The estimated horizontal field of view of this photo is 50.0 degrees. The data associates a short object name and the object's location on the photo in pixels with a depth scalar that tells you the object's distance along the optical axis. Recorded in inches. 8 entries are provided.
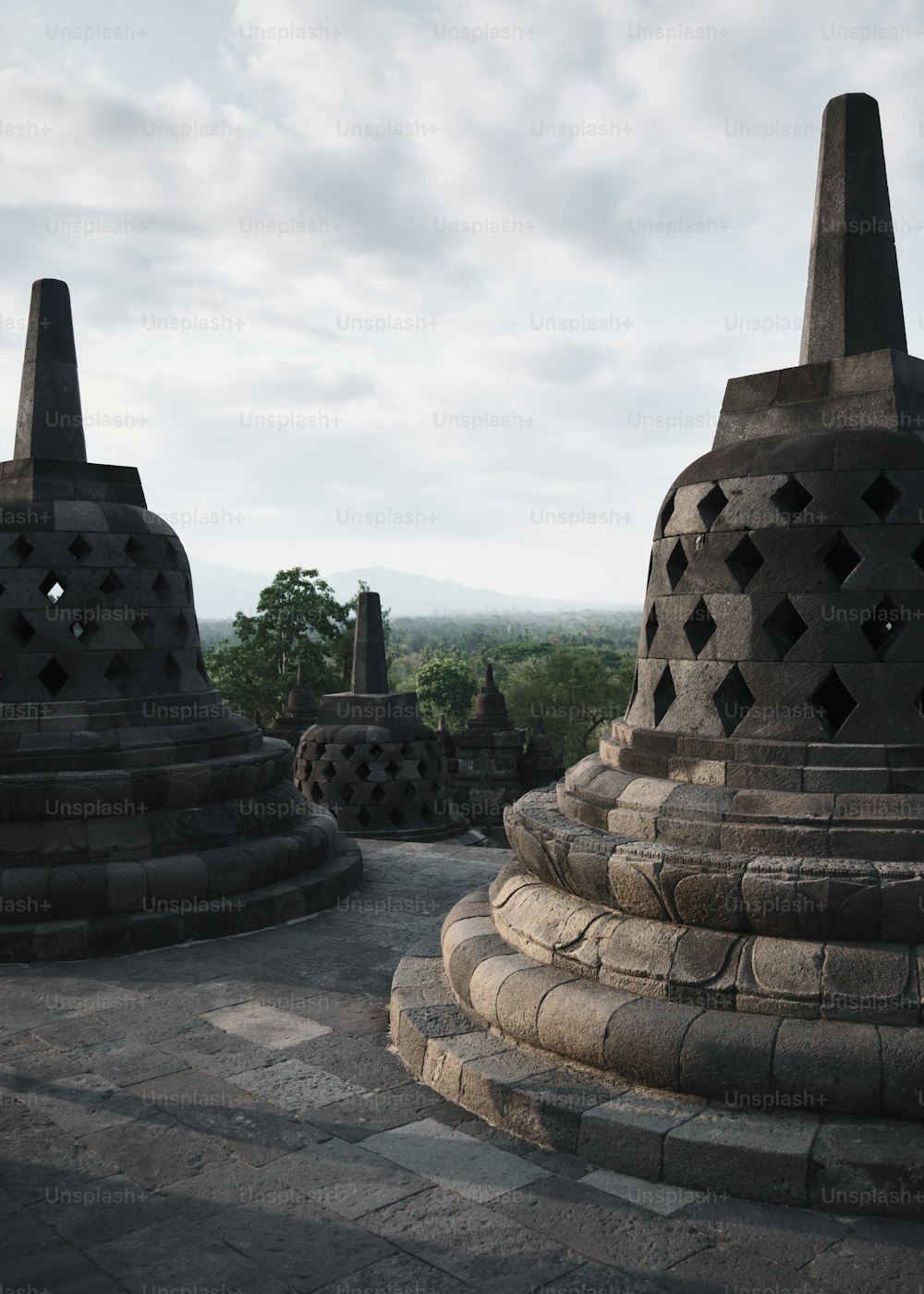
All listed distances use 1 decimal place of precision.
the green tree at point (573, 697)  2106.3
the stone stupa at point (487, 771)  914.1
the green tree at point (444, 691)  2596.0
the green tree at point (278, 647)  1662.2
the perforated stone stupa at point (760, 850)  144.5
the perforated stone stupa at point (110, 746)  266.8
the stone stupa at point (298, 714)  865.5
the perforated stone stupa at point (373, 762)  539.0
